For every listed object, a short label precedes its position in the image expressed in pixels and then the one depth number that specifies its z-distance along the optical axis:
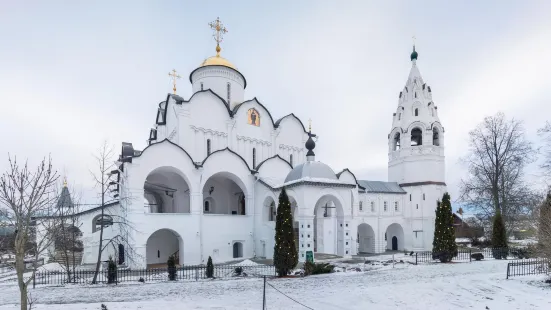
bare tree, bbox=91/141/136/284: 13.51
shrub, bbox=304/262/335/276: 13.91
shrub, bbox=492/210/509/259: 18.61
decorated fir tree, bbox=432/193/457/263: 17.69
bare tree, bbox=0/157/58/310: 6.37
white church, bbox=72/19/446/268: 18.42
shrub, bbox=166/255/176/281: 13.24
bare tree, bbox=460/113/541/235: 24.05
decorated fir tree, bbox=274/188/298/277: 13.79
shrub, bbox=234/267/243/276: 14.27
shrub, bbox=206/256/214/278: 13.79
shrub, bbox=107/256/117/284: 12.82
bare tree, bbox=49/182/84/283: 13.39
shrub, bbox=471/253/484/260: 18.34
